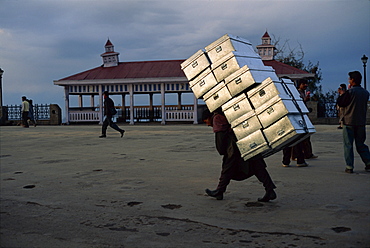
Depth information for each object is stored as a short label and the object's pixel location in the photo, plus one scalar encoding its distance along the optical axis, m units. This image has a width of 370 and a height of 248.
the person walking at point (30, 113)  25.73
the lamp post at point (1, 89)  30.03
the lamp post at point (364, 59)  28.19
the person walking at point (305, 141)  8.15
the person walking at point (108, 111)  15.09
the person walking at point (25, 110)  24.59
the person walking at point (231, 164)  4.80
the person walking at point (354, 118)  6.84
